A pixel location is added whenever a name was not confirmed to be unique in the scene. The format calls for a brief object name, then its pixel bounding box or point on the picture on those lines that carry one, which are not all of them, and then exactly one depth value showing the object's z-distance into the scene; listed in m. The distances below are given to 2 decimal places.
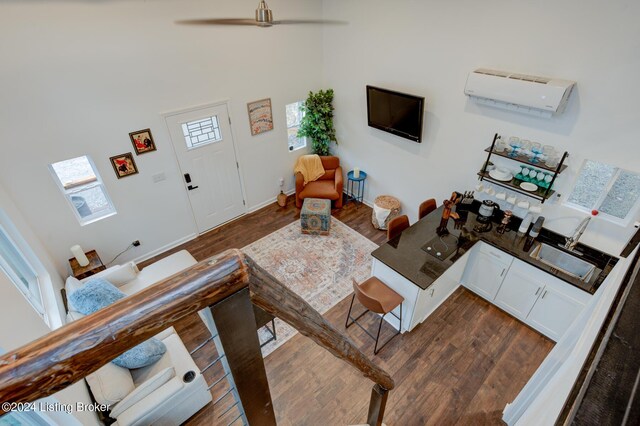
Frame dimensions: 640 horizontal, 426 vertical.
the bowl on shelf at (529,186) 3.75
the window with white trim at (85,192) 4.07
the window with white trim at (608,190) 3.23
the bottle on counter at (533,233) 3.80
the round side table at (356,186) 6.03
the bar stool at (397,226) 4.18
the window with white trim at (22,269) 2.73
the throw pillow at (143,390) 2.62
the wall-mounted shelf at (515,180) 3.48
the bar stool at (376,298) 3.39
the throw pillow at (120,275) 3.94
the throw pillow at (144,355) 2.85
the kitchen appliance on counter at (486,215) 4.16
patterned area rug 4.47
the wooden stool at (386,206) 5.45
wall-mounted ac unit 3.17
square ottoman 5.36
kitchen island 3.47
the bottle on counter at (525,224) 3.90
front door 4.76
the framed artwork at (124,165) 4.24
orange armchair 5.94
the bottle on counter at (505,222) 4.01
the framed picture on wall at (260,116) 5.35
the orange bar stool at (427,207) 4.62
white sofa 2.59
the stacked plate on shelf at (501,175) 3.98
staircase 0.45
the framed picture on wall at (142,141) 4.29
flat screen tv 4.52
